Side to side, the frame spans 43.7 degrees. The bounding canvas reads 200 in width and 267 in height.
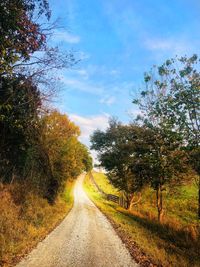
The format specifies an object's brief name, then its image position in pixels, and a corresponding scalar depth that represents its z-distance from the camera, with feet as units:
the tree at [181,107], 37.86
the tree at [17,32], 25.21
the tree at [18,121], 33.50
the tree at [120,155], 85.45
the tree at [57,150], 74.54
